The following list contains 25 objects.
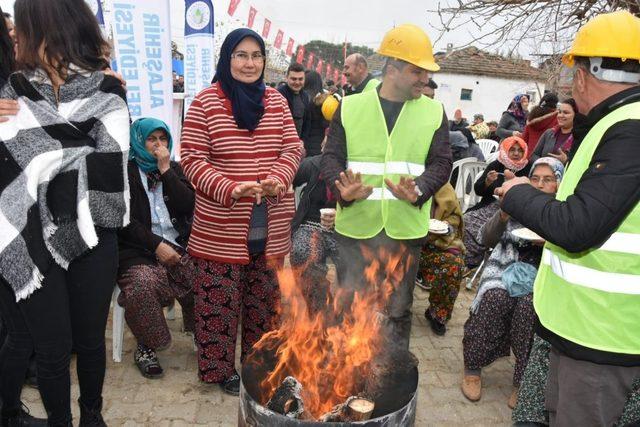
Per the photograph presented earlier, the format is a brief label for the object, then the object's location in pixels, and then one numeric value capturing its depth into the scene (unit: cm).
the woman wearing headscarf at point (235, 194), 297
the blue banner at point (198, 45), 709
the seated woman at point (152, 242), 354
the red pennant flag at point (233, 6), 1043
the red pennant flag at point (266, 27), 1567
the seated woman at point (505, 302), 343
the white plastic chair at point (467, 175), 677
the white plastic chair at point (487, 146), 1066
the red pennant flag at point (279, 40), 1703
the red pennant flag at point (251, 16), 1295
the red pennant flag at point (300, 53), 2106
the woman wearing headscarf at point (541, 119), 657
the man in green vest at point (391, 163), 293
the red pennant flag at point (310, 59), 2495
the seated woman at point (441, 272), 447
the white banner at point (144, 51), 521
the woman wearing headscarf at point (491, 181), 493
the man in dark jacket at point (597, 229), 170
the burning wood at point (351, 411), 192
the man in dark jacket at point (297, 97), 725
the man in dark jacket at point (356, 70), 606
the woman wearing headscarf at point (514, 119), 1106
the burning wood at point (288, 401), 194
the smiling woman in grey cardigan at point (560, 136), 536
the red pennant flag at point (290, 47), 1894
